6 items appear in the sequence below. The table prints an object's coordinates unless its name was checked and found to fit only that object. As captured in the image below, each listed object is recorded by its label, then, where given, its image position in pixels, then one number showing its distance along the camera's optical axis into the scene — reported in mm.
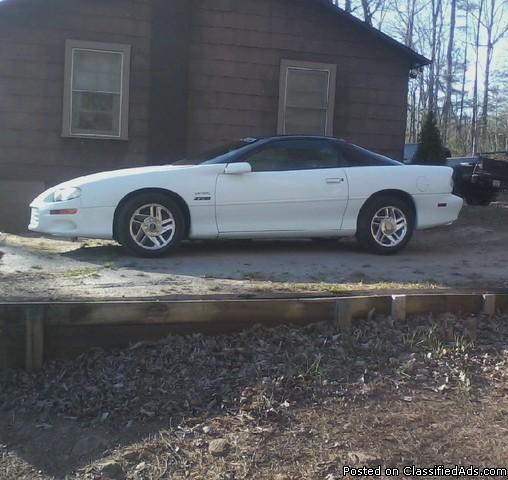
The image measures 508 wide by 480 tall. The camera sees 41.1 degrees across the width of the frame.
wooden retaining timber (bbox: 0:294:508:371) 4230
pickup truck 17375
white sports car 6898
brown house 10500
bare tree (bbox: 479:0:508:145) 39312
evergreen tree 16391
